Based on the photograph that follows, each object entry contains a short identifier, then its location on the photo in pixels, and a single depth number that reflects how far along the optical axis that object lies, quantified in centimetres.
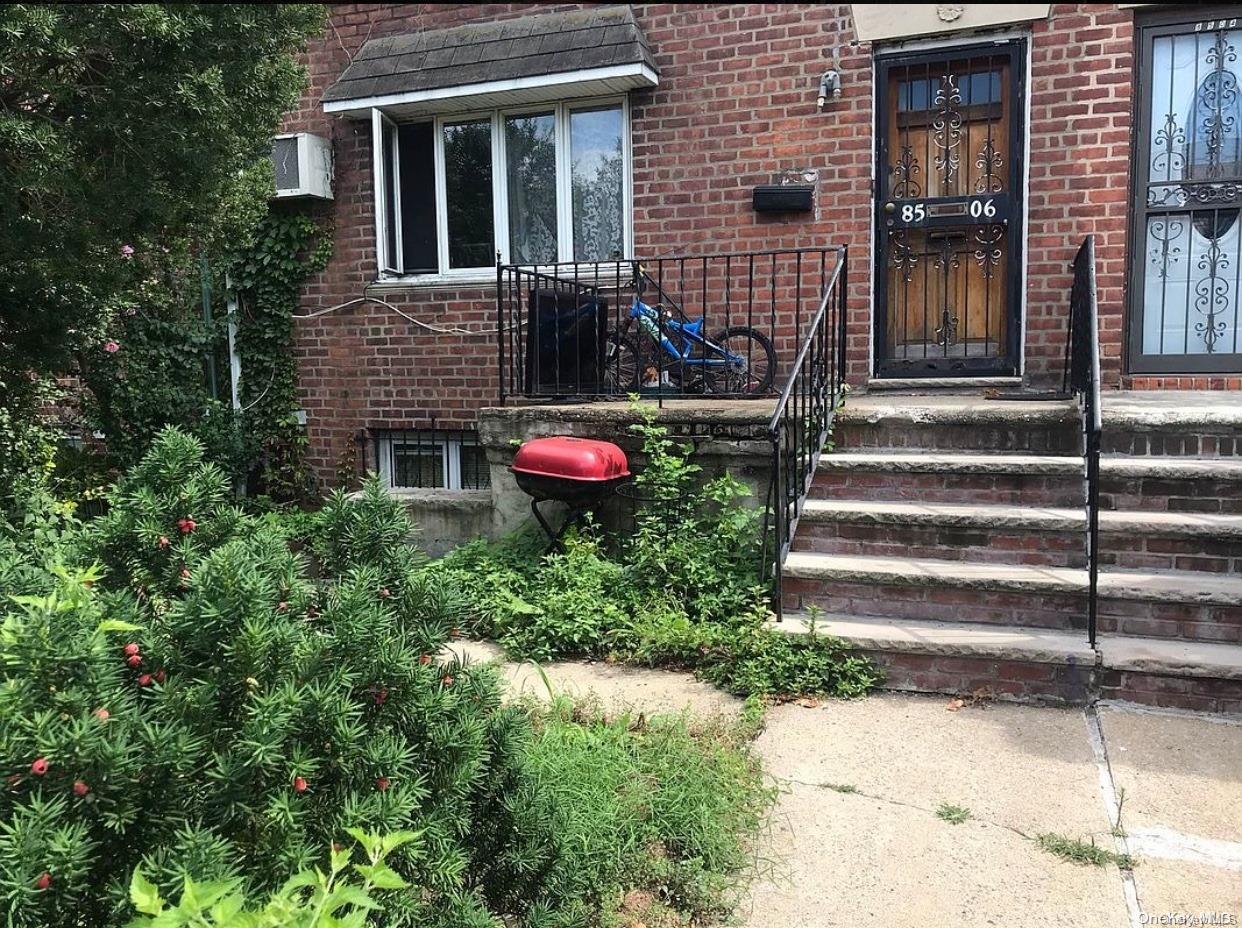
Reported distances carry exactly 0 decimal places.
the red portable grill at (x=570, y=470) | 475
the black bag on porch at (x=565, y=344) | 583
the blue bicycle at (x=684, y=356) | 601
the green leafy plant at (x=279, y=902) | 114
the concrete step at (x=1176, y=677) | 343
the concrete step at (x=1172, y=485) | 413
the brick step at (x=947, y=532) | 409
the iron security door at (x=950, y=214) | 596
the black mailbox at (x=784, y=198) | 622
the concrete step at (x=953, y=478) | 436
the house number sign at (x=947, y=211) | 597
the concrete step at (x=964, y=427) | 459
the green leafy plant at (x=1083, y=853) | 251
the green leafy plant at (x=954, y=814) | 276
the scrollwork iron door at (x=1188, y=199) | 564
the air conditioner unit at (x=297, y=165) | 699
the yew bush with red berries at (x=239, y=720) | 136
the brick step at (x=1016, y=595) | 373
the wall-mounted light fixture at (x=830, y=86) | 611
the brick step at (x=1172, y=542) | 393
